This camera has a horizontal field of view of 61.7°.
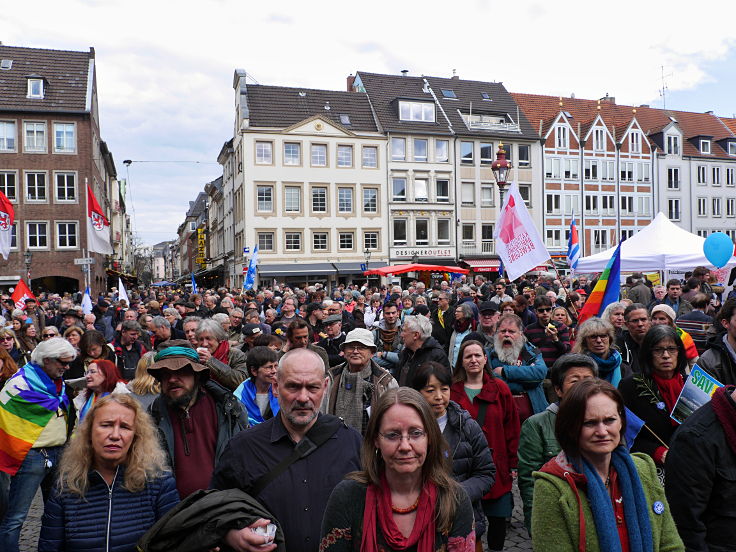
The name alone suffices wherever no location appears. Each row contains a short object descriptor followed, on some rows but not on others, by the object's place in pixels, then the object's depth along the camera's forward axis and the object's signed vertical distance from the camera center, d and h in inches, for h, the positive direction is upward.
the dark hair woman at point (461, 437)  140.6 -39.5
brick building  1378.0 +247.4
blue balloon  490.0 +11.5
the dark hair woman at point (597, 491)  88.6 -33.3
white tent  565.6 +14.0
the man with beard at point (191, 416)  136.6 -33.5
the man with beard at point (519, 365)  199.3 -32.8
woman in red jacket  173.8 -42.1
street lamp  543.4 +89.8
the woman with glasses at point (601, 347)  191.3 -25.4
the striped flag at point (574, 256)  733.9 +12.9
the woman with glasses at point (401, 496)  85.4 -32.5
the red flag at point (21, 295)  520.1 -17.7
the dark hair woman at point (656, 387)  144.4 -30.3
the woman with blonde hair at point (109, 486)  110.9 -39.5
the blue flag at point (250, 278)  784.9 -9.0
